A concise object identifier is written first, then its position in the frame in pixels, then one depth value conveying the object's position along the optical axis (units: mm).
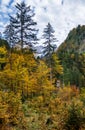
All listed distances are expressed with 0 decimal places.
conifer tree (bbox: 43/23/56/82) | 53188
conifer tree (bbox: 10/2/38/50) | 41188
